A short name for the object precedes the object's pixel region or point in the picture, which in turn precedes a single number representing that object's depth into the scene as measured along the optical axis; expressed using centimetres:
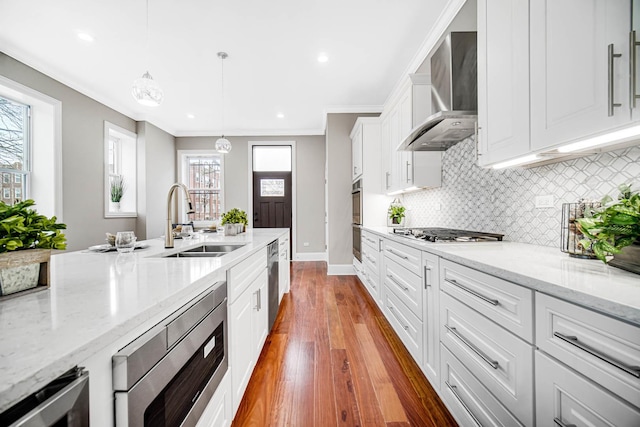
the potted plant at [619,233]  81
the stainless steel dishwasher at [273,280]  227
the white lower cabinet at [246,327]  127
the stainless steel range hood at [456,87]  183
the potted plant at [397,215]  362
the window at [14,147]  312
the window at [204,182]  628
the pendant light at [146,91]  201
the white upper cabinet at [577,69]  85
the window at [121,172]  471
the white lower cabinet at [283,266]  287
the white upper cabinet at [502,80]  125
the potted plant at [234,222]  253
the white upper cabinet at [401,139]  261
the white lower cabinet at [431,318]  148
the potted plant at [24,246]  64
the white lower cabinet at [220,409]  95
